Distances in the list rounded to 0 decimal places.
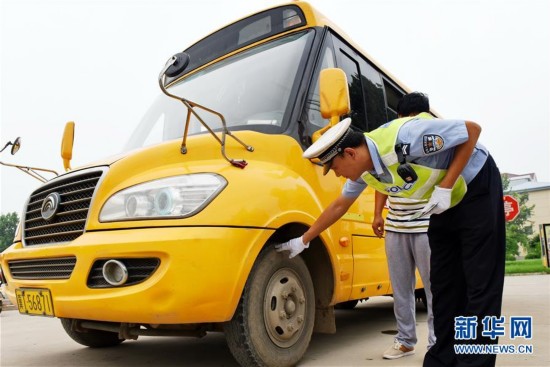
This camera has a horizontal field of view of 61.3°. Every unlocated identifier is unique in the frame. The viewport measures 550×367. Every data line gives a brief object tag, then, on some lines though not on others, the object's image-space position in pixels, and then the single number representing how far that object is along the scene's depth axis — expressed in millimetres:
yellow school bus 2354
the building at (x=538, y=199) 58406
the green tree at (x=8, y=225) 57784
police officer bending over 2219
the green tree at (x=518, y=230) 44531
